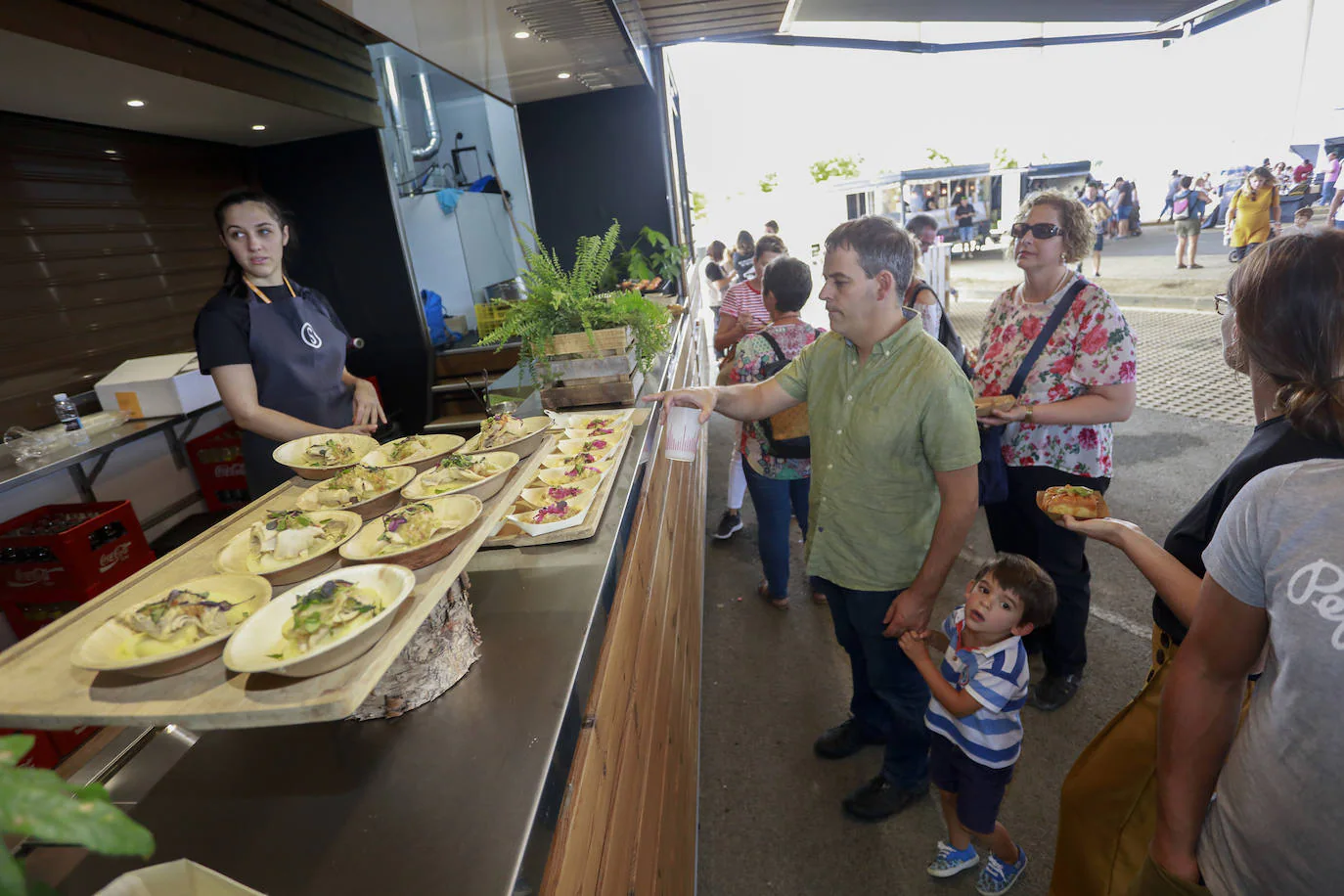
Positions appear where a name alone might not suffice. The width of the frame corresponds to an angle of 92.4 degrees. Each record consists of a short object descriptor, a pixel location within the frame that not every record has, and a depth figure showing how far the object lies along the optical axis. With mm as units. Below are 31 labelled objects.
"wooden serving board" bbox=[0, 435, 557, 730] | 801
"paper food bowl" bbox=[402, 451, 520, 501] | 1386
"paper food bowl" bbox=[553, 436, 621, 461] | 2145
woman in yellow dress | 9391
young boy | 2043
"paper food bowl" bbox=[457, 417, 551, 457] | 1718
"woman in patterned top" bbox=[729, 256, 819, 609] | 3375
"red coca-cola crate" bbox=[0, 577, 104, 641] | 3426
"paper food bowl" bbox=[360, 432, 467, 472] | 1698
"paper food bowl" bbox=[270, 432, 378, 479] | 1646
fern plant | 2746
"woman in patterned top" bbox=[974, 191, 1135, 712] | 2529
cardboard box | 4172
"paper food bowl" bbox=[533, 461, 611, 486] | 1932
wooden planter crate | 2736
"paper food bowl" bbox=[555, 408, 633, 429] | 2461
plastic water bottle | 3891
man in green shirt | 1960
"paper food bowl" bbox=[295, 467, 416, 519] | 1384
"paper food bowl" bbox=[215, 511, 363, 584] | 1129
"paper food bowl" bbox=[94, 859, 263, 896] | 716
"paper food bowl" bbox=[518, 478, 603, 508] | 1815
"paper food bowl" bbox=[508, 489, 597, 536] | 1640
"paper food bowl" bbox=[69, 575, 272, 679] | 849
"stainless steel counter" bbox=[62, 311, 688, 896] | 875
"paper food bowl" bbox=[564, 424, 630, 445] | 2266
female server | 2475
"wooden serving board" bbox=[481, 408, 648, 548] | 1636
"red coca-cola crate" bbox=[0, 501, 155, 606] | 3342
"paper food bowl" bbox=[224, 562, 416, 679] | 844
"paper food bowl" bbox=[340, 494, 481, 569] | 1090
